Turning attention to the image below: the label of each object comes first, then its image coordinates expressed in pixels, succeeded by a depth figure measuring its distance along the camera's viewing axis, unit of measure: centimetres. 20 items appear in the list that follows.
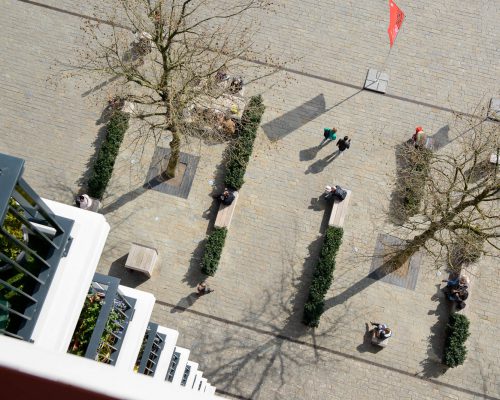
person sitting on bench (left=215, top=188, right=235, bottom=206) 1686
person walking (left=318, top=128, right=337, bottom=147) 1733
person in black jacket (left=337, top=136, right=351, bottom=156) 1715
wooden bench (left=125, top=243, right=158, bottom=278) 1623
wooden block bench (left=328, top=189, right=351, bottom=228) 1695
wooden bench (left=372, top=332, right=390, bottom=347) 1602
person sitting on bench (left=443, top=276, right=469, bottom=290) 1622
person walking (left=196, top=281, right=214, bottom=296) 1640
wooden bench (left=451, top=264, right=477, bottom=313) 1641
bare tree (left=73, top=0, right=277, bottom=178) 1502
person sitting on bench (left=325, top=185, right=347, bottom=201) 1686
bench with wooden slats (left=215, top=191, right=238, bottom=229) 1694
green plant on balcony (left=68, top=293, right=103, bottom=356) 764
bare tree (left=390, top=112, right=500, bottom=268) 1562
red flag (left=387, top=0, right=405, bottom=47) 1612
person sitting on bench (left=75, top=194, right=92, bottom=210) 1669
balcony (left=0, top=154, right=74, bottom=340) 562
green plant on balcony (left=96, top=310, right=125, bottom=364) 867
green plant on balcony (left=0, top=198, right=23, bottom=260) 603
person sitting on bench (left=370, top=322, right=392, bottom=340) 1581
